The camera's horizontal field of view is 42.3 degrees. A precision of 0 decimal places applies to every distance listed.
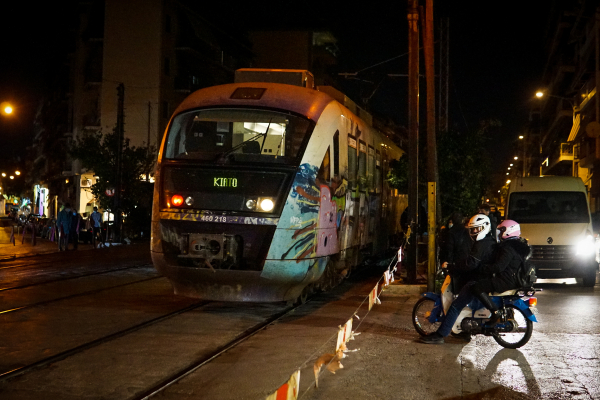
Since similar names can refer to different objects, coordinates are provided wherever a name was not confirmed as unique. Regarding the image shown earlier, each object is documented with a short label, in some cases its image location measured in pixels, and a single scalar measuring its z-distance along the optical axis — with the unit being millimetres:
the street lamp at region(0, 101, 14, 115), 26211
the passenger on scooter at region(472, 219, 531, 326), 8977
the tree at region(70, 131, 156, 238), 37250
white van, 16672
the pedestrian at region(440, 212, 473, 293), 12797
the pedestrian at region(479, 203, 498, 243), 15700
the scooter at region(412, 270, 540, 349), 9242
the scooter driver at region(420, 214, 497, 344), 9296
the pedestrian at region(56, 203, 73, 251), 27078
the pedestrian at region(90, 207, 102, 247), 31203
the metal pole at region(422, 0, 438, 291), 14672
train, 11125
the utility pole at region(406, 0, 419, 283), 16000
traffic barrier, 5395
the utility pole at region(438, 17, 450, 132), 28867
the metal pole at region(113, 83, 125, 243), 33281
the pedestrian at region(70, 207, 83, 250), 27984
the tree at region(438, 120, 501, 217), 19906
